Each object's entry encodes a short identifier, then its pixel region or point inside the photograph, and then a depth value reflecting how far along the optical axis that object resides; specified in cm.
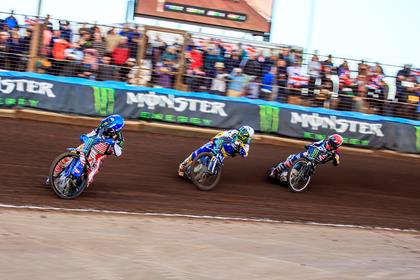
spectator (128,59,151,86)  1570
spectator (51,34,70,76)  1523
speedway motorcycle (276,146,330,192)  1141
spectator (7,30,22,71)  1524
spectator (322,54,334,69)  1655
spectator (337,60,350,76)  1666
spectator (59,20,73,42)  1522
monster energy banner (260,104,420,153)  1620
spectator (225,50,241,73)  1606
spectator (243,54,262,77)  1612
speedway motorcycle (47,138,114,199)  850
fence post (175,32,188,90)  1611
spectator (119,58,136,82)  1576
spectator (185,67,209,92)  1616
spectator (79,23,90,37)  1525
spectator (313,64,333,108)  1639
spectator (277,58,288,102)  1628
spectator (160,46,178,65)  1603
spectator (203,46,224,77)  1609
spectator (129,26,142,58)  1584
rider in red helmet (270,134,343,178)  1136
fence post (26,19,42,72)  1540
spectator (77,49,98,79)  1534
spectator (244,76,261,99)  1628
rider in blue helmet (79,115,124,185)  880
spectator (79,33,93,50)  1523
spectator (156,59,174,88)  1593
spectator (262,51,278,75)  1622
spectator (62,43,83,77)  1522
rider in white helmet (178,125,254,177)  1061
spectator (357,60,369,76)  1675
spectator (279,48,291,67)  1630
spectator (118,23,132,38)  1580
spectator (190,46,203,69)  1619
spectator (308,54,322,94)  1631
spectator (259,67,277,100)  1625
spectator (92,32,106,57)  1538
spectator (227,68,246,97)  1619
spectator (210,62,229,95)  1614
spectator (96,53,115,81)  1560
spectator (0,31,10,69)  1510
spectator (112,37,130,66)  1566
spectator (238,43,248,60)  1622
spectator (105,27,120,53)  1555
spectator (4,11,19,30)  1516
